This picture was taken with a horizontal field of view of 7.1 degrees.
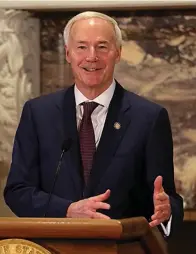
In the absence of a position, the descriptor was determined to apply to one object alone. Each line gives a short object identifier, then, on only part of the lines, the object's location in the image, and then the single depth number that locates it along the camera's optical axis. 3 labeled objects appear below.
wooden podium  4.12
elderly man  4.59
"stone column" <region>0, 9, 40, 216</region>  6.02
